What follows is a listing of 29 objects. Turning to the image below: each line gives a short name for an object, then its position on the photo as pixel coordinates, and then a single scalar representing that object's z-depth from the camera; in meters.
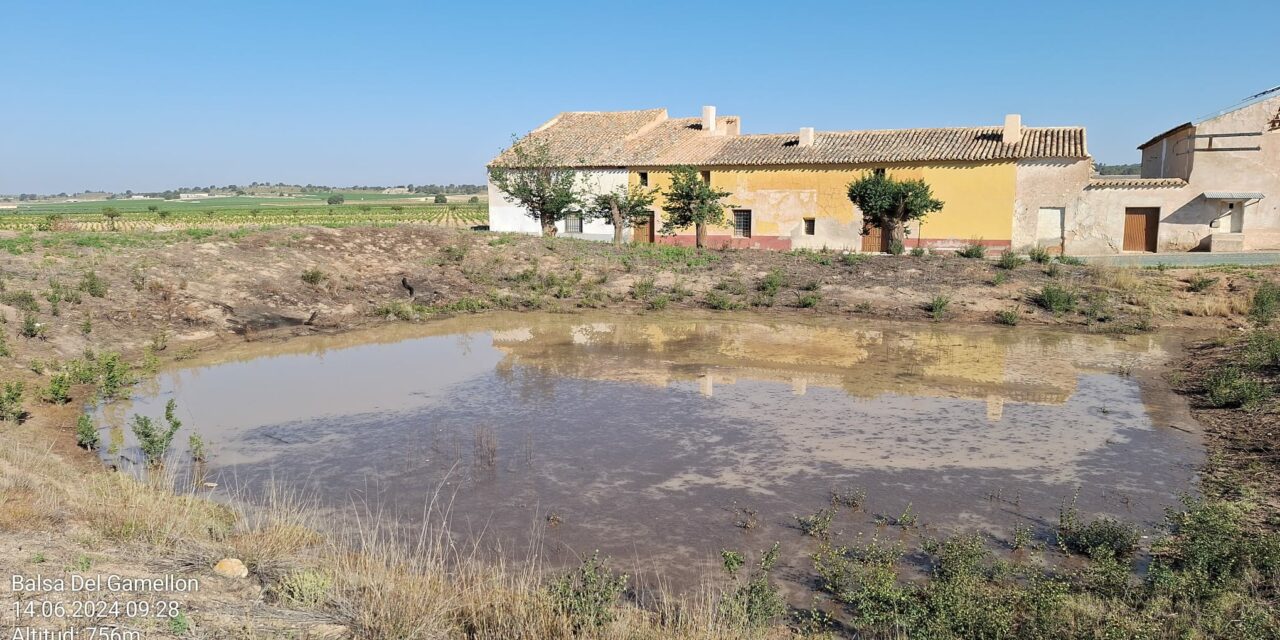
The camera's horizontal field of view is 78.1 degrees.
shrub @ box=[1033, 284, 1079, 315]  20.64
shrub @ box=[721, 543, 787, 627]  5.71
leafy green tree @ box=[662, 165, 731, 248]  31.84
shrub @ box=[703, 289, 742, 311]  23.36
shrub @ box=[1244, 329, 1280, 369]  13.45
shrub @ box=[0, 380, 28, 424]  11.04
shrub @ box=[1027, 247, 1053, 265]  24.47
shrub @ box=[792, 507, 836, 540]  7.92
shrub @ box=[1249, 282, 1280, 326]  17.92
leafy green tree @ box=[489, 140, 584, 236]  33.75
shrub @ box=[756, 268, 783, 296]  23.81
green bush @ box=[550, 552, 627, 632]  5.49
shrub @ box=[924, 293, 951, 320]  21.22
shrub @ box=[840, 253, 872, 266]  25.58
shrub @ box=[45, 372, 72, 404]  12.39
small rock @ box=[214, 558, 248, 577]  5.93
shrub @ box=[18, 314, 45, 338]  15.52
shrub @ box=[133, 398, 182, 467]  9.98
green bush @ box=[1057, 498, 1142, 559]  7.25
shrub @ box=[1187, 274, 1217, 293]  20.89
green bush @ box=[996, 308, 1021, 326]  20.44
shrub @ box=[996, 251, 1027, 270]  23.78
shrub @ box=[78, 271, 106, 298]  18.33
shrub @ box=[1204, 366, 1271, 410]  11.85
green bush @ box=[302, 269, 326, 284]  22.44
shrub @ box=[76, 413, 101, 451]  10.52
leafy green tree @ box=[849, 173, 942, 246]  28.72
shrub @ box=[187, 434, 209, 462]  10.28
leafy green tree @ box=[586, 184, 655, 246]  33.88
